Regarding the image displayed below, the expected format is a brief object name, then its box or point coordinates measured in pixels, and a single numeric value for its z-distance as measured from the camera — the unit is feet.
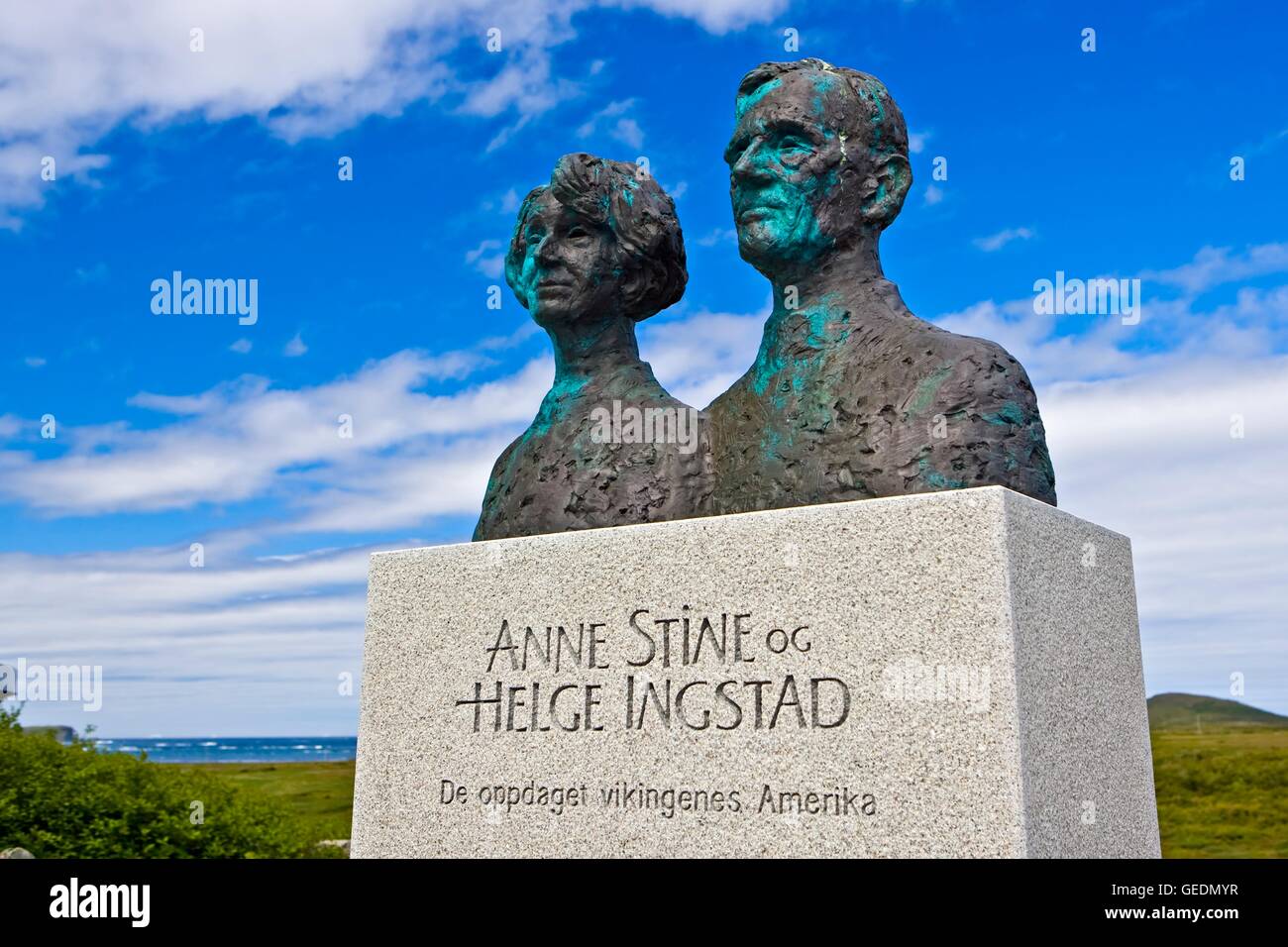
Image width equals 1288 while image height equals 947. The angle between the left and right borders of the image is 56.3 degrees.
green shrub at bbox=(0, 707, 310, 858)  25.12
